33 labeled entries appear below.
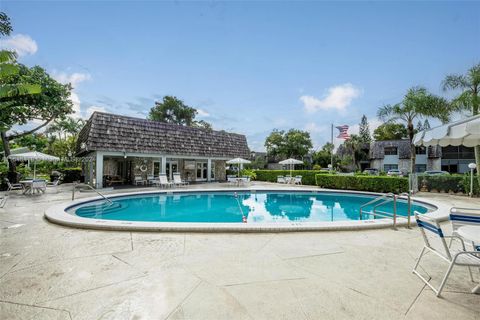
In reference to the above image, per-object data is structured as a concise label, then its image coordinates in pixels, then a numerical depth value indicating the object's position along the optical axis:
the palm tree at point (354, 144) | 40.53
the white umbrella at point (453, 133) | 3.22
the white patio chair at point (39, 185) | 12.87
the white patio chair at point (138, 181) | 18.77
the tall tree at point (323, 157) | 43.09
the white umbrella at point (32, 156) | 13.76
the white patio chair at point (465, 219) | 3.07
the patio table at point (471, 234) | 2.70
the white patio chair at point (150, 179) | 19.26
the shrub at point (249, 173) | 25.62
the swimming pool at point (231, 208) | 9.49
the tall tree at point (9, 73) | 7.04
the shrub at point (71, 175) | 22.28
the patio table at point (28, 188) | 12.92
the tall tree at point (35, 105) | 15.66
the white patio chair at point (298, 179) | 21.03
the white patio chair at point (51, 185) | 16.43
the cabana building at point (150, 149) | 16.72
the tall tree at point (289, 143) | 40.19
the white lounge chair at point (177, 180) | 18.83
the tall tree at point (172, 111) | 41.56
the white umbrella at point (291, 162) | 21.30
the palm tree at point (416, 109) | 18.70
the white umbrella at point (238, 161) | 20.91
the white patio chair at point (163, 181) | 17.73
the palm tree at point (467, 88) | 15.45
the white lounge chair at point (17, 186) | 14.89
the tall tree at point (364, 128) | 62.38
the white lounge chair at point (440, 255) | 2.61
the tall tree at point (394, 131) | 48.54
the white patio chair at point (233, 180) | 19.96
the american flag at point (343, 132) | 23.06
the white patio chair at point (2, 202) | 9.12
